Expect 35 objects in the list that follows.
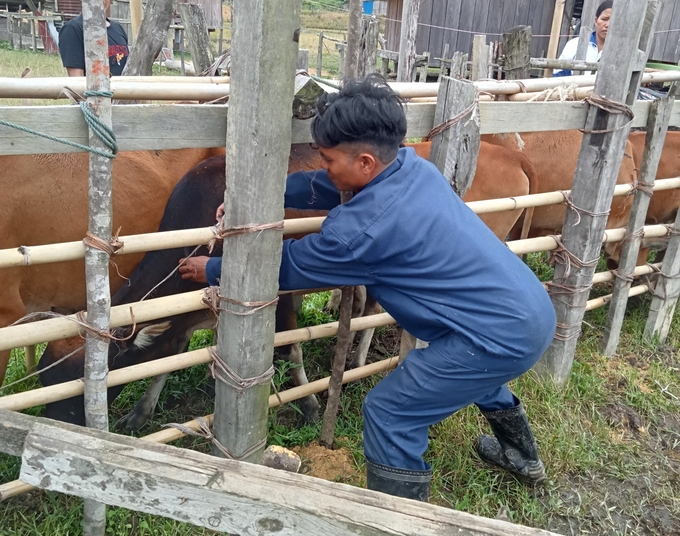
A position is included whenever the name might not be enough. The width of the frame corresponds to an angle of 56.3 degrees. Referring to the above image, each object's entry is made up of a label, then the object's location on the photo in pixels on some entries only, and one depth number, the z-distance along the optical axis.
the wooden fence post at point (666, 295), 4.59
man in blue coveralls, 2.28
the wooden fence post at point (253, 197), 2.10
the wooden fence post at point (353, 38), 3.18
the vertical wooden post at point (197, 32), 4.93
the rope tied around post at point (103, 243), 2.17
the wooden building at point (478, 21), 13.80
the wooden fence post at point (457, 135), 2.81
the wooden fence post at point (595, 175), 3.40
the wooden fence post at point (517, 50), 5.26
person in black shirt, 5.30
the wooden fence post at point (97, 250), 1.95
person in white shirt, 6.39
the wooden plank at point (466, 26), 14.16
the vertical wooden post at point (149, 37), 4.20
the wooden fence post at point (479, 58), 4.96
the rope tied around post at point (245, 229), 2.30
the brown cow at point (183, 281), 2.75
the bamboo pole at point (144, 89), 2.50
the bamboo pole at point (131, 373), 2.40
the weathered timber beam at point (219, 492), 1.47
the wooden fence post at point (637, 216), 4.04
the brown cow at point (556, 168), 5.08
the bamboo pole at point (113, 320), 2.29
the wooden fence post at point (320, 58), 16.33
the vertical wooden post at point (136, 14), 4.89
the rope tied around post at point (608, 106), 3.43
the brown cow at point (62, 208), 3.37
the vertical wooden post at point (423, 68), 11.62
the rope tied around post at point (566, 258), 3.77
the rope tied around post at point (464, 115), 2.81
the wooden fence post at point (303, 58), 4.80
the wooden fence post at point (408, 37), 9.11
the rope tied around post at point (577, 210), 3.66
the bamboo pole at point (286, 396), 2.52
